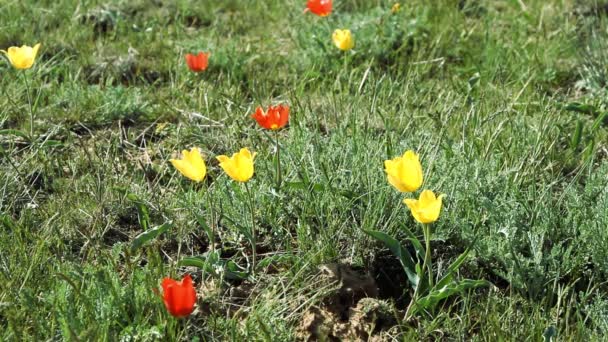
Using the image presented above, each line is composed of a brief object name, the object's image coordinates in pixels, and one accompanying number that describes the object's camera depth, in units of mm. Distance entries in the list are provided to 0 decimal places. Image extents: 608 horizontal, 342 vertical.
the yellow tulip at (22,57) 2986
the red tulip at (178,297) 1982
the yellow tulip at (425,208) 2178
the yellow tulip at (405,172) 2254
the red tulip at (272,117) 2602
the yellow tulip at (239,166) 2318
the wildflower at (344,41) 3424
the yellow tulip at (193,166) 2361
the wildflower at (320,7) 3686
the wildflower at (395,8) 4066
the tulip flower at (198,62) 3309
